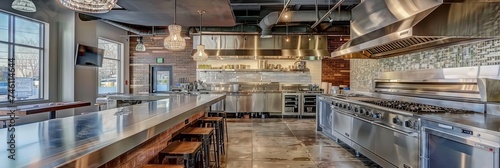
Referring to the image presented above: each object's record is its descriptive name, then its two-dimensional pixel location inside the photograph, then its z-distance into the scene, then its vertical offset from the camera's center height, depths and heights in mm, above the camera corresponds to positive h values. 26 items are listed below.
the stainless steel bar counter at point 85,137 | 1116 -284
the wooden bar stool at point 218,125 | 4137 -645
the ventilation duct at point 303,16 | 6417 +1543
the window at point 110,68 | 9027 +470
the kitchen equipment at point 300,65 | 9531 +627
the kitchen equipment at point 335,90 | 7395 -159
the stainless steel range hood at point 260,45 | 9266 +1265
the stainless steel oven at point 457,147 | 2014 -502
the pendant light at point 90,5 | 2637 +743
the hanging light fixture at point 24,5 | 4312 +1177
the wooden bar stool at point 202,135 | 3135 -593
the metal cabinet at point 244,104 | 9195 -662
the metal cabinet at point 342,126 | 4691 -734
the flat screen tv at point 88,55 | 6868 +686
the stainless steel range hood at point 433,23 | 3018 +692
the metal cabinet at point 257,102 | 9203 -595
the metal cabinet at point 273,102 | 9219 -593
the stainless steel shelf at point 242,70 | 9617 +451
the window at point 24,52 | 5652 +648
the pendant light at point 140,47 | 8453 +1060
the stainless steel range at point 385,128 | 2986 -563
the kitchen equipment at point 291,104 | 9156 -650
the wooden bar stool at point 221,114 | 5288 -569
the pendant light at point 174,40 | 4738 +713
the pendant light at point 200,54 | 5887 +600
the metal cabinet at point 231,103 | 9188 -647
